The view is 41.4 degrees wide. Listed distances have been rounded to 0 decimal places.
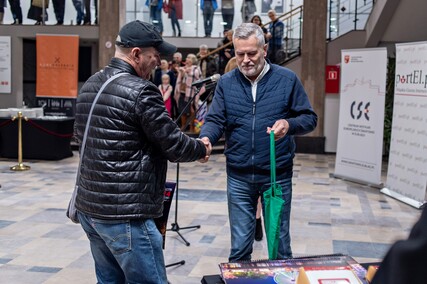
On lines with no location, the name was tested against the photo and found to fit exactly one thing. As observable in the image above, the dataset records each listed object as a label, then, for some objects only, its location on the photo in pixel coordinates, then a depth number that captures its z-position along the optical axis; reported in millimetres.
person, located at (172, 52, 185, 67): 12773
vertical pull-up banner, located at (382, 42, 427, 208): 6902
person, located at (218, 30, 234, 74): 12086
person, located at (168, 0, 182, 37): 14789
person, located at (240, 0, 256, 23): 14648
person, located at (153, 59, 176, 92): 12203
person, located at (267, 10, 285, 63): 12750
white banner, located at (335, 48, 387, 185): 8117
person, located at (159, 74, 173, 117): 11836
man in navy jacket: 2914
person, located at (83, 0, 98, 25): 13625
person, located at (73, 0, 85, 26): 13773
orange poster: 12719
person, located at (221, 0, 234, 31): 14672
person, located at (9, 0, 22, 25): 14031
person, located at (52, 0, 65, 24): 13836
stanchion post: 9437
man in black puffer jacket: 2195
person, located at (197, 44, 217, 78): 12469
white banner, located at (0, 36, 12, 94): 13805
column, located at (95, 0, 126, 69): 13148
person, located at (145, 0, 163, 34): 14586
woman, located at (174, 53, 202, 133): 11445
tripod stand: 5101
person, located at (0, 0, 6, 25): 14102
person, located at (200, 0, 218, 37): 14828
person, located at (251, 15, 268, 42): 11875
